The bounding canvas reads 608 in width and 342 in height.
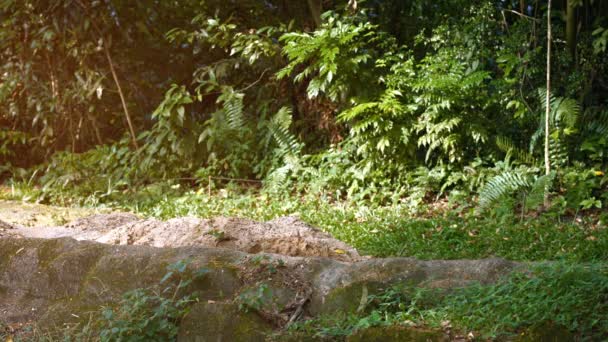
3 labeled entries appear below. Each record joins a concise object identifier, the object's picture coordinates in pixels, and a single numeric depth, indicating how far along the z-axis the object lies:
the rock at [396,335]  3.12
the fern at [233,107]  9.34
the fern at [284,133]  8.96
